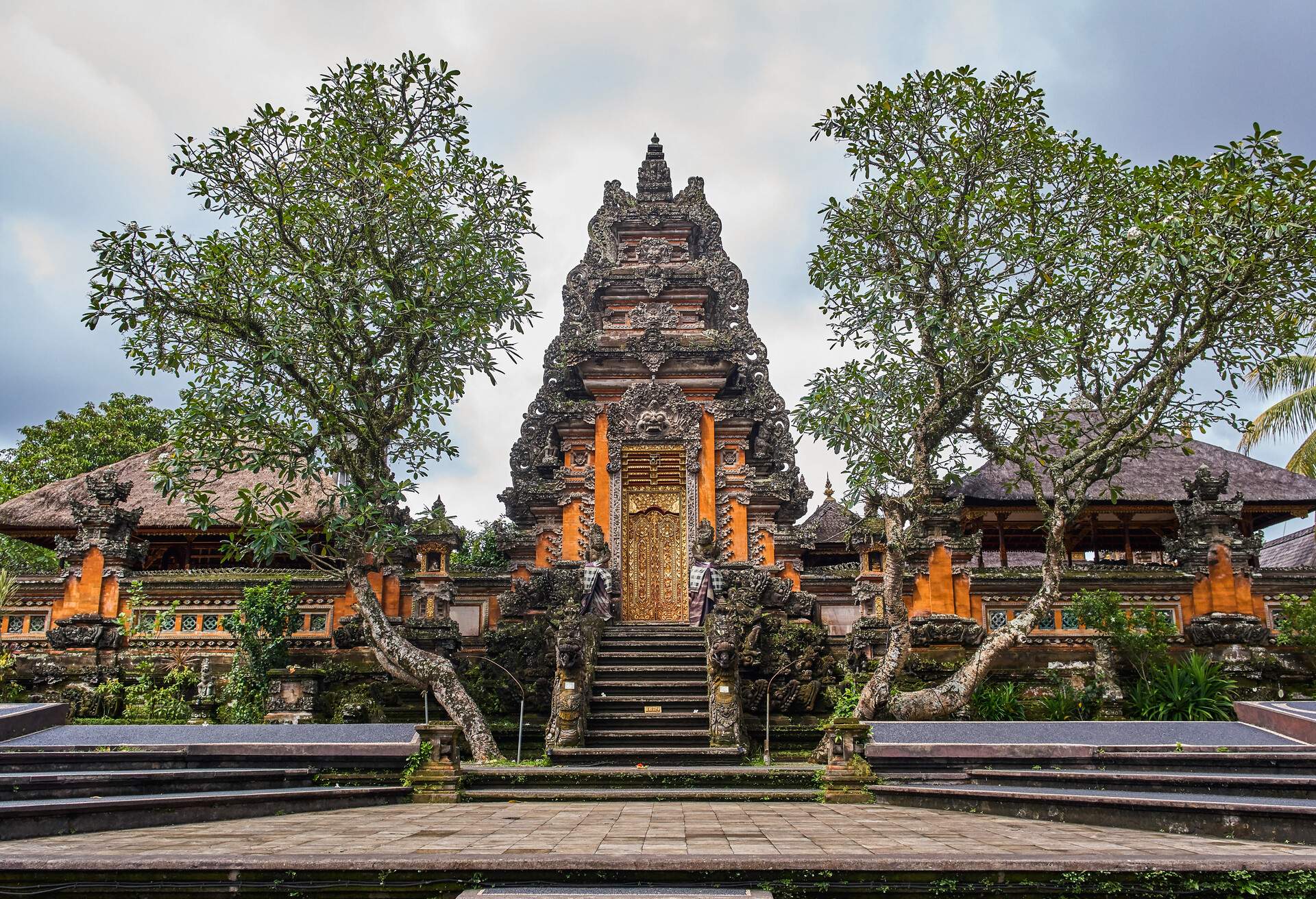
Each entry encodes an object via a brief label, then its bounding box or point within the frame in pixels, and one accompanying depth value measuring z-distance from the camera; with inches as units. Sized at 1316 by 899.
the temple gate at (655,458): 594.9
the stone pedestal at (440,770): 321.1
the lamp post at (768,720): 409.7
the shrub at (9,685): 452.1
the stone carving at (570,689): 396.5
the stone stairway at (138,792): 221.6
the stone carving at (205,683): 452.4
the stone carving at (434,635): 480.4
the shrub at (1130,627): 458.3
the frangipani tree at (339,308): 402.9
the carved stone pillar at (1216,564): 470.9
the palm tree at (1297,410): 719.7
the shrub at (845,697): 427.8
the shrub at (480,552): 794.8
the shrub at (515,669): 459.2
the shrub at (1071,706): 441.4
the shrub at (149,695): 442.9
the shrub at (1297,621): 466.3
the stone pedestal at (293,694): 431.2
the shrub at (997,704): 433.4
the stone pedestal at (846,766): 322.3
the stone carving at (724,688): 399.9
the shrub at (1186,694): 427.5
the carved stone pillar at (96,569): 468.1
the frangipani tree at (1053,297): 390.6
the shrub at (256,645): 440.5
